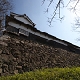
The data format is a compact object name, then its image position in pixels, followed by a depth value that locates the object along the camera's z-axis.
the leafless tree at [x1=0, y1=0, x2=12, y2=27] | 8.03
